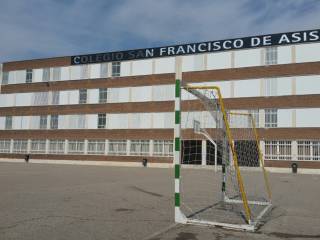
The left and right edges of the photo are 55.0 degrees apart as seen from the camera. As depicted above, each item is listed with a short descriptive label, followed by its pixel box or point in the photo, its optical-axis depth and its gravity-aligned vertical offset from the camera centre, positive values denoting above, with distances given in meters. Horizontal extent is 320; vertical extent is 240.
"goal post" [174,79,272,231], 7.20 -1.62
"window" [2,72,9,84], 44.23 +9.89
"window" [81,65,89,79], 39.93 +9.88
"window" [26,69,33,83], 42.91 +9.95
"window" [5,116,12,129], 43.25 +3.32
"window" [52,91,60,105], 41.01 +6.54
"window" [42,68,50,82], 41.89 +9.80
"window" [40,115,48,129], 41.32 +3.46
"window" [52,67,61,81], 41.29 +9.91
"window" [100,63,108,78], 38.90 +9.88
